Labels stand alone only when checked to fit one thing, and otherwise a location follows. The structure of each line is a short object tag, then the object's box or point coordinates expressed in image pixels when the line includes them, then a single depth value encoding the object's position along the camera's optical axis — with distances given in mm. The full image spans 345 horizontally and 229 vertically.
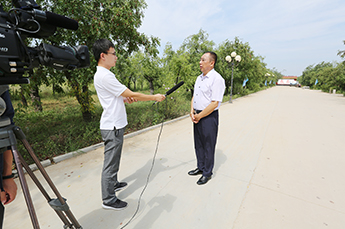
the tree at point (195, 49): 17314
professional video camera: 944
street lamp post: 14391
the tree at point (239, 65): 18922
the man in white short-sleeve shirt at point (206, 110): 2570
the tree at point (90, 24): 4289
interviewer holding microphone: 1970
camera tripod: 921
